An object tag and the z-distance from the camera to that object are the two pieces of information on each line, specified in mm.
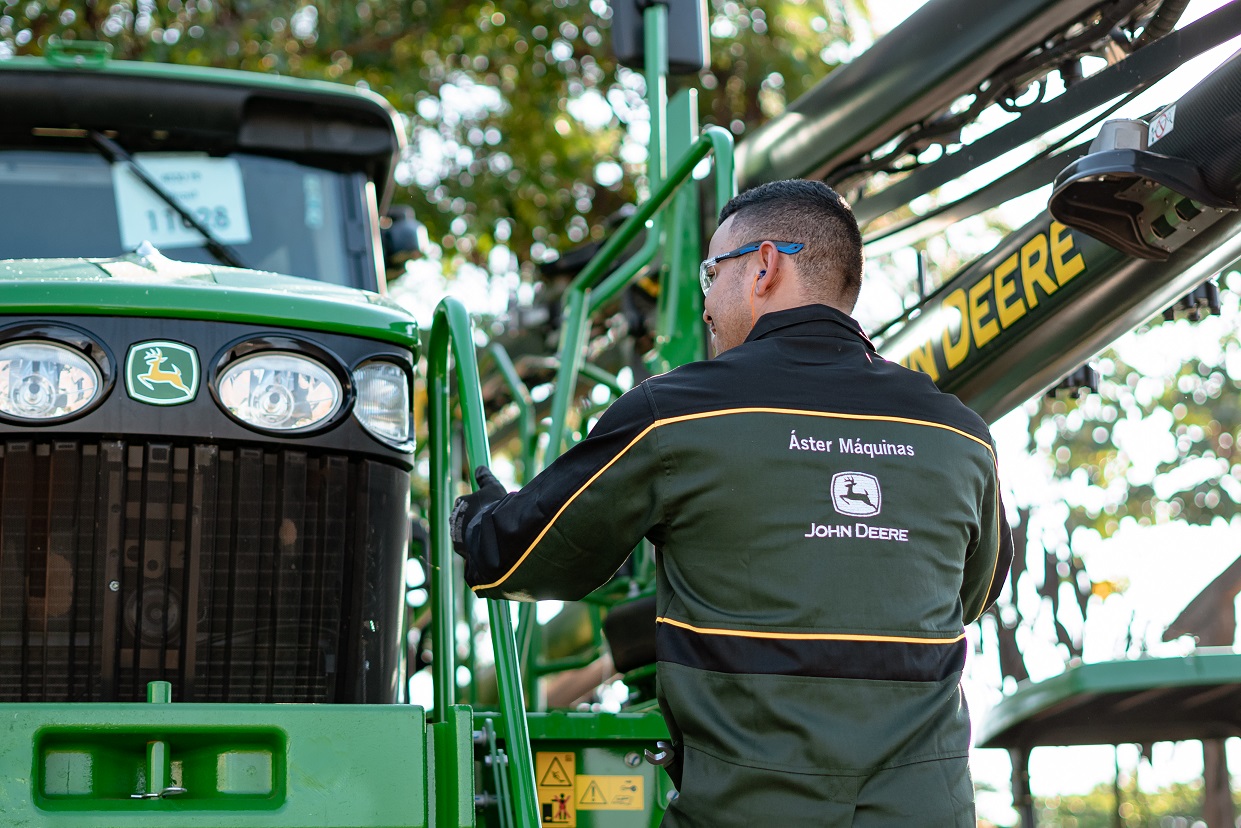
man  2457
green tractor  2648
